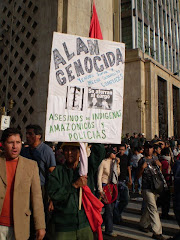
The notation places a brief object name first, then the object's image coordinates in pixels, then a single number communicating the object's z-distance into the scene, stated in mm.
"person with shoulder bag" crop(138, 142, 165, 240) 5609
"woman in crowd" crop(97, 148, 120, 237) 5738
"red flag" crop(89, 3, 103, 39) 4221
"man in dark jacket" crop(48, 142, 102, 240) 3012
